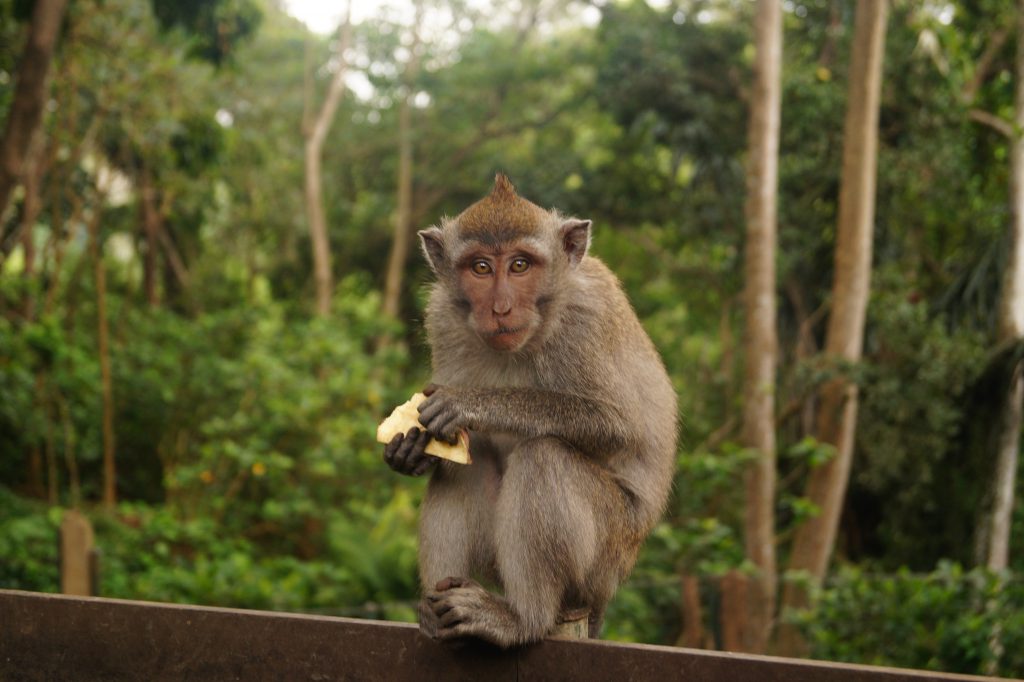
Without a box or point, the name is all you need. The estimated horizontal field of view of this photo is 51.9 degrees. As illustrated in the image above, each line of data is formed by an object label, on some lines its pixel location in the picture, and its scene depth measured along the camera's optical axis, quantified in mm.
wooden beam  2529
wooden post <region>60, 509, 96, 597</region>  5852
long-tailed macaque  2879
